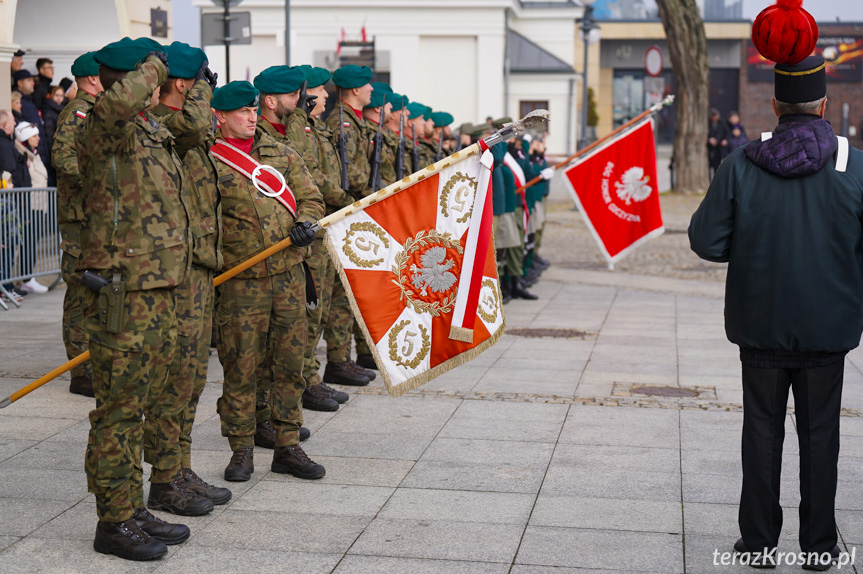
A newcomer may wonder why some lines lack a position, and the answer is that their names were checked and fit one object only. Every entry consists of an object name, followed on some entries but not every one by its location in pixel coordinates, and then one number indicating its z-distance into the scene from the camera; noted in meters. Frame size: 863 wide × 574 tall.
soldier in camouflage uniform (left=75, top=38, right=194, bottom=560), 4.70
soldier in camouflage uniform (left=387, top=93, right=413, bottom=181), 9.23
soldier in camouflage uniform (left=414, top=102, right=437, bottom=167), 10.34
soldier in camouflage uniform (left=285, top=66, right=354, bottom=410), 7.13
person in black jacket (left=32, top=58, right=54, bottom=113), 14.59
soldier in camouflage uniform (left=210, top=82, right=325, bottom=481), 5.81
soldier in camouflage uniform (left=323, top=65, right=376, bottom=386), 8.31
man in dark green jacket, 4.55
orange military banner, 5.84
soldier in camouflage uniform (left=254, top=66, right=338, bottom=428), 6.42
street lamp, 28.88
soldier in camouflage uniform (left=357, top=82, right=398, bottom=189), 9.06
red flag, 13.54
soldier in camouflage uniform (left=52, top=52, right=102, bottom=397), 7.28
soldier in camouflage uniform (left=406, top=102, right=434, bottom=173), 10.22
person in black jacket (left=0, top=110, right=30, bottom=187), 12.19
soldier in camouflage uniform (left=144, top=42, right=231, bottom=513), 5.23
